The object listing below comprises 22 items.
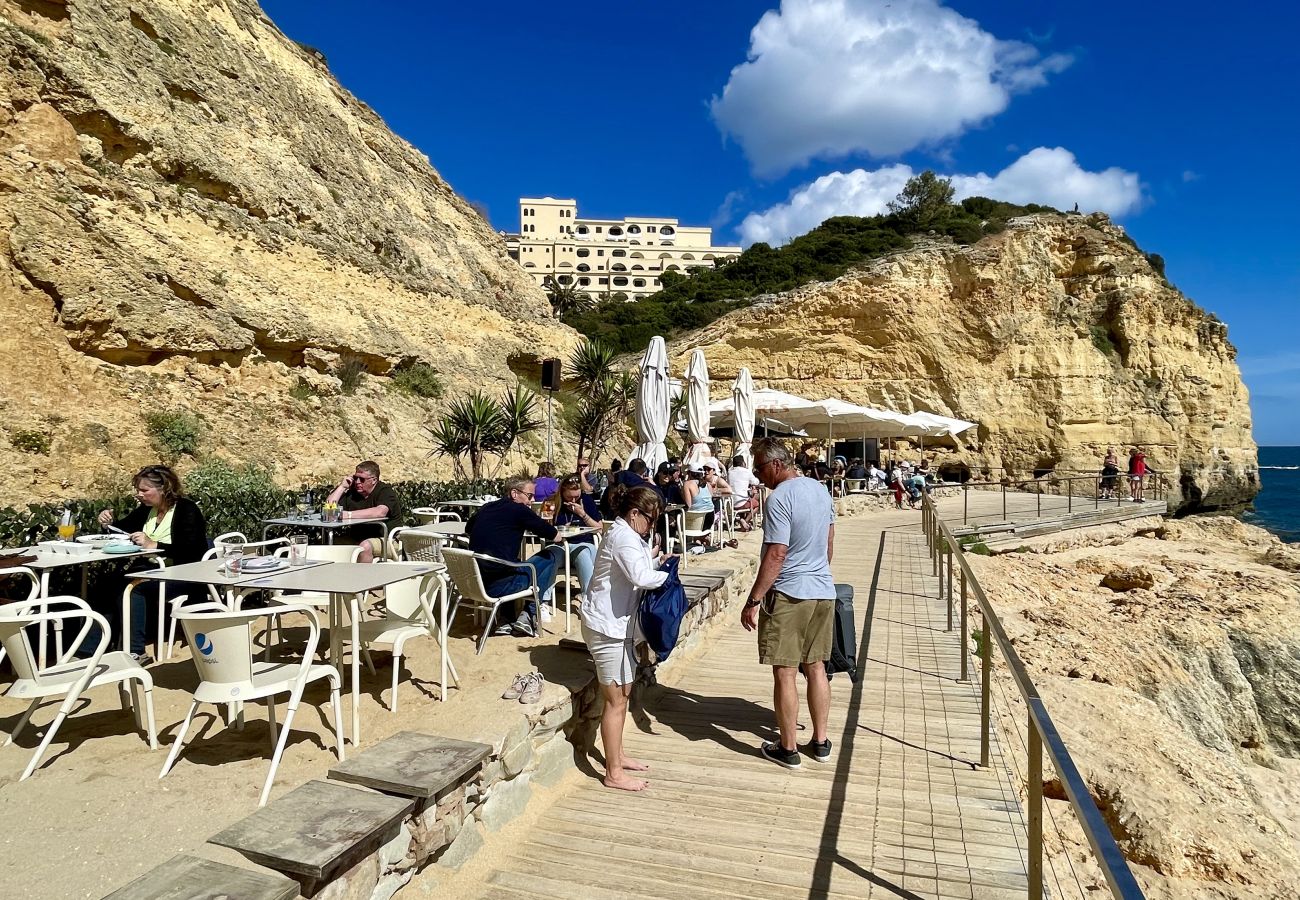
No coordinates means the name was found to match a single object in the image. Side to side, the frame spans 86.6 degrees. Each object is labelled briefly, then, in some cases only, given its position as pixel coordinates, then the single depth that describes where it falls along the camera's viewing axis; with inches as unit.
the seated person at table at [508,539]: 191.2
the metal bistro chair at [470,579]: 179.9
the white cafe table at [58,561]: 152.7
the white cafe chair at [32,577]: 149.5
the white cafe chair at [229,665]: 111.7
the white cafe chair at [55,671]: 118.3
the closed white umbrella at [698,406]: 477.1
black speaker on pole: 464.8
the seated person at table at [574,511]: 247.4
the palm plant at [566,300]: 1941.4
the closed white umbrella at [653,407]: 416.8
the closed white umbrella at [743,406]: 578.6
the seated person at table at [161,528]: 181.2
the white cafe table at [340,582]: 129.4
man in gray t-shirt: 139.5
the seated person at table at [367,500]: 244.9
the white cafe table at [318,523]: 225.6
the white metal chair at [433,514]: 272.7
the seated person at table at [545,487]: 312.0
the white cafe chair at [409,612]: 154.8
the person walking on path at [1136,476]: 740.0
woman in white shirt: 131.7
